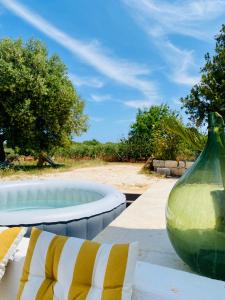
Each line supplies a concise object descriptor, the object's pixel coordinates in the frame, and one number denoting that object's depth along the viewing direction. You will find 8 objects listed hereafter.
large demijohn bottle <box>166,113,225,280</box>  1.19
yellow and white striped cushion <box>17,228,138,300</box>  0.98
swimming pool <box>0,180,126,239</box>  3.10
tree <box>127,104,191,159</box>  9.50
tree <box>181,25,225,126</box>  12.10
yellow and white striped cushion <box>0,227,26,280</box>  1.39
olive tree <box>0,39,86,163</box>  12.99
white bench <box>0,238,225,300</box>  0.96
